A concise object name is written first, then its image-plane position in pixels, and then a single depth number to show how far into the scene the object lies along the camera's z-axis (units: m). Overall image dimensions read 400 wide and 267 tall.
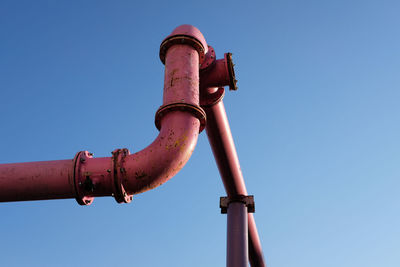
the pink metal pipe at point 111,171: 3.90
